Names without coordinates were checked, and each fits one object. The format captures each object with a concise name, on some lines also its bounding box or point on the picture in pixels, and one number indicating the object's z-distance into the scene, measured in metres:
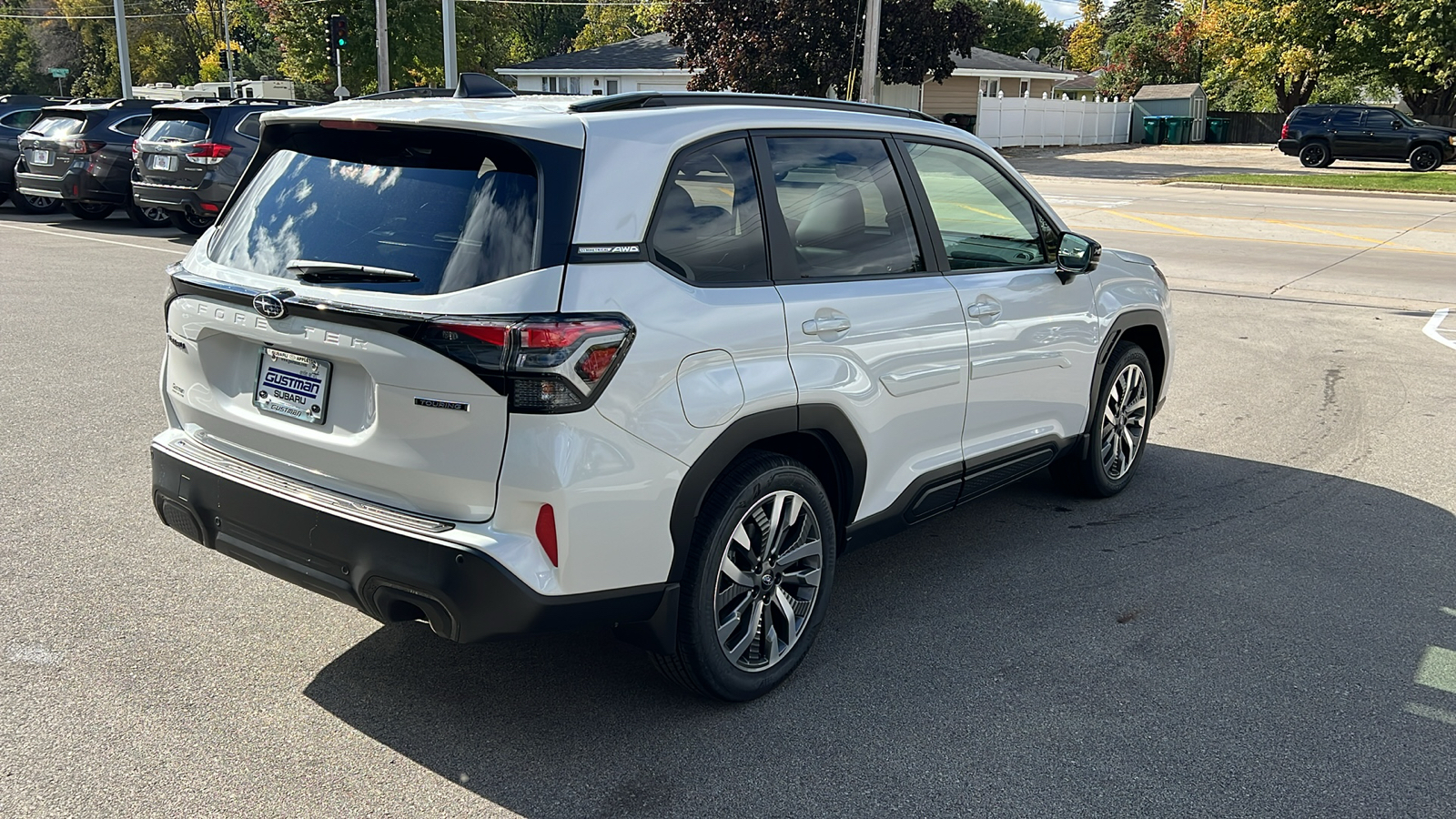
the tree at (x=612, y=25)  95.50
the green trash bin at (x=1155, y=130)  52.38
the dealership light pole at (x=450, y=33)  24.03
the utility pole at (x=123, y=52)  36.78
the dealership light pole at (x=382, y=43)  27.69
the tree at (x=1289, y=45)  44.62
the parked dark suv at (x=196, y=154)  14.92
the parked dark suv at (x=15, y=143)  19.84
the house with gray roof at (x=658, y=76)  46.94
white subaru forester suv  3.07
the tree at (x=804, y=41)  33.19
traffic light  28.14
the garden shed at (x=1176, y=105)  53.34
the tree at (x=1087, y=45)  101.25
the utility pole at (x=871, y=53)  23.98
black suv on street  32.91
